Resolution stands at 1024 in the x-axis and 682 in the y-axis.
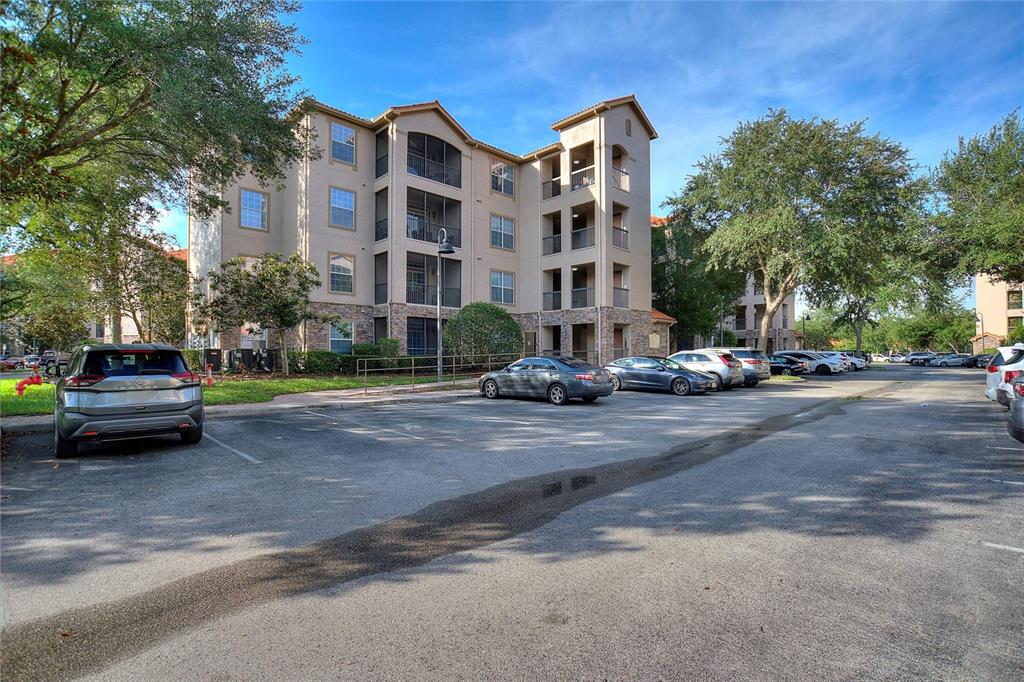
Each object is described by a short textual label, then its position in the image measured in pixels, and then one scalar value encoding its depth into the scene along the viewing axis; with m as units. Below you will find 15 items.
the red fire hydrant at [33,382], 14.66
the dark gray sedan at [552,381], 14.32
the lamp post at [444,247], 17.70
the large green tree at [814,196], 24.23
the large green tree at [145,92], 9.73
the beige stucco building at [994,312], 62.91
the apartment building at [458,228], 24.67
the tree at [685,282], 35.12
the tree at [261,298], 19.30
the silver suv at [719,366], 20.02
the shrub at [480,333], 22.58
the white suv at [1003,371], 11.25
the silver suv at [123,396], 7.18
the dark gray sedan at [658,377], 17.77
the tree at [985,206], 20.80
